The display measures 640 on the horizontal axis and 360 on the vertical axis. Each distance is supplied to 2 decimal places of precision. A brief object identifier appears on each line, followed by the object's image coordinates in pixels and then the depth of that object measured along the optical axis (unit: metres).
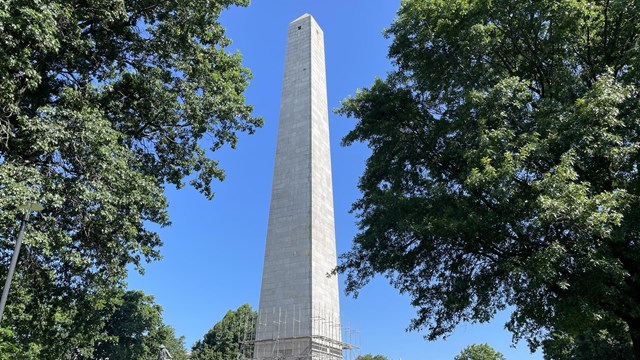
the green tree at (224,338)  43.28
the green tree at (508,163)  9.73
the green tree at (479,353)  49.92
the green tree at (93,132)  10.13
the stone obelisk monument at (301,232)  19.83
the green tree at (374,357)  51.88
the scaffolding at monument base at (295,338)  19.28
